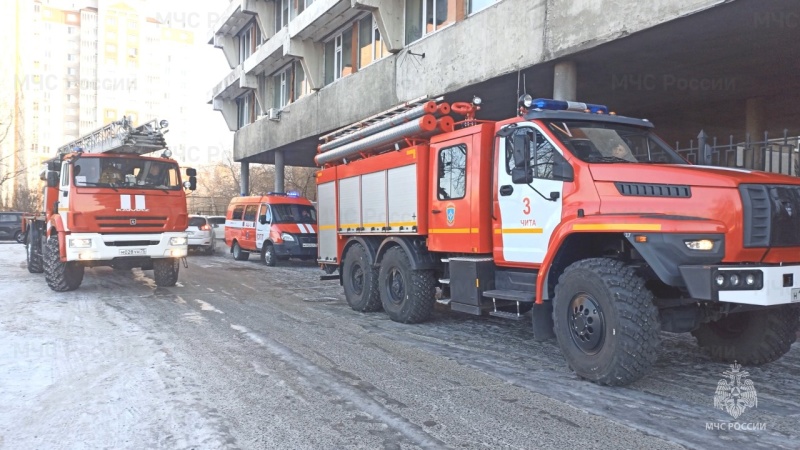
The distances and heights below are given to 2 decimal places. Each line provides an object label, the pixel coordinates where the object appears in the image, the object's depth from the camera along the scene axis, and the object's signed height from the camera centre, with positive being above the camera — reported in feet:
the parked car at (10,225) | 106.42 -0.10
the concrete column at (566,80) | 35.45 +9.22
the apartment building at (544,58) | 30.96 +11.03
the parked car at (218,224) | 83.76 +0.26
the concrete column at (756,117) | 46.73 +9.21
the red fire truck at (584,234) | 14.89 -0.19
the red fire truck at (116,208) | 34.37 +1.06
